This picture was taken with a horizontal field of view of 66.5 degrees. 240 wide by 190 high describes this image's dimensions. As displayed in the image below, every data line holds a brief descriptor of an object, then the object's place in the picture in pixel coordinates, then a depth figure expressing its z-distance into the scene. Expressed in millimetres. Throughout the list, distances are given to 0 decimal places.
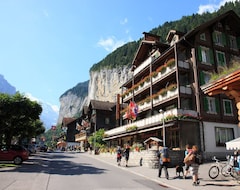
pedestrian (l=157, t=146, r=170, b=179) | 10178
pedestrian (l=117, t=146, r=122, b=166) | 16231
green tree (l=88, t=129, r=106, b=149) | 32269
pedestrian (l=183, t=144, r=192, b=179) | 9828
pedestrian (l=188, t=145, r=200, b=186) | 8657
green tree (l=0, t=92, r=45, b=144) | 15642
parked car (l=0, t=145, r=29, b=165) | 15362
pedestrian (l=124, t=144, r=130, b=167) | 15854
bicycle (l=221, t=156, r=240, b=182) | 8925
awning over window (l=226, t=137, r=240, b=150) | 7839
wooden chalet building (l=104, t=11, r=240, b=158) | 18833
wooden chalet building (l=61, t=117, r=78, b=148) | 60641
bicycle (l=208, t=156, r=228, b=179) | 10015
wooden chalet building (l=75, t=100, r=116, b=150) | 43353
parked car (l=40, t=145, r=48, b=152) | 41378
